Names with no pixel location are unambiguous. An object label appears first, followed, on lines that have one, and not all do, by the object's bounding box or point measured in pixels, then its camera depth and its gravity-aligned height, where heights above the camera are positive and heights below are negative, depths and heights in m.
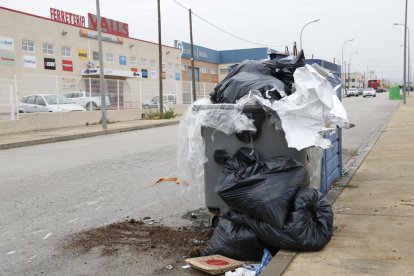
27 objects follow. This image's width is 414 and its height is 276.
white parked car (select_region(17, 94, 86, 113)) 21.70 +0.09
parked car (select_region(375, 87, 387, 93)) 115.40 +2.14
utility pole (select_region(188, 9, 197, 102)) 35.09 +3.13
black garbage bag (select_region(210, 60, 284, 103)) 4.72 +0.19
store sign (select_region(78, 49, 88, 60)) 43.84 +4.63
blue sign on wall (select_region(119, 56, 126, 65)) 49.51 +4.54
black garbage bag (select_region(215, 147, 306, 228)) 3.92 -0.71
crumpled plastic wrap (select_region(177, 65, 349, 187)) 4.30 -0.16
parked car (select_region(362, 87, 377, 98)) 68.69 +0.88
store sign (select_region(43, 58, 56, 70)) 39.63 +3.50
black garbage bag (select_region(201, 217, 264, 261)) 4.03 -1.19
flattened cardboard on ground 3.77 -1.29
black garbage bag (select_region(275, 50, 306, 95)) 5.07 +0.35
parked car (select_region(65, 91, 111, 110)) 24.00 +0.30
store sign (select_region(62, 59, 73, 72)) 41.66 +3.48
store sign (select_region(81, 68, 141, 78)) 42.66 +2.88
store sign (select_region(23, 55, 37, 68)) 37.44 +3.47
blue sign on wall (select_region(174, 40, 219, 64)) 68.06 +7.74
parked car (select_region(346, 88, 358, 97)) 79.81 +1.09
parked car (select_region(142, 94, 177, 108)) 30.36 +0.16
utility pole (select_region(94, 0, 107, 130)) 20.66 +1.01
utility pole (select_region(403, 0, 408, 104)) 39.28 +3.72
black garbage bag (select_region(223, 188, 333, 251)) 3.88 -1.02
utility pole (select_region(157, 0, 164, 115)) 28.79 +2.22
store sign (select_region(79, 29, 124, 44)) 44.17 +6.55
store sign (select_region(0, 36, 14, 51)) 35.27 +4.65
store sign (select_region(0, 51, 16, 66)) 35.16 +3.52
